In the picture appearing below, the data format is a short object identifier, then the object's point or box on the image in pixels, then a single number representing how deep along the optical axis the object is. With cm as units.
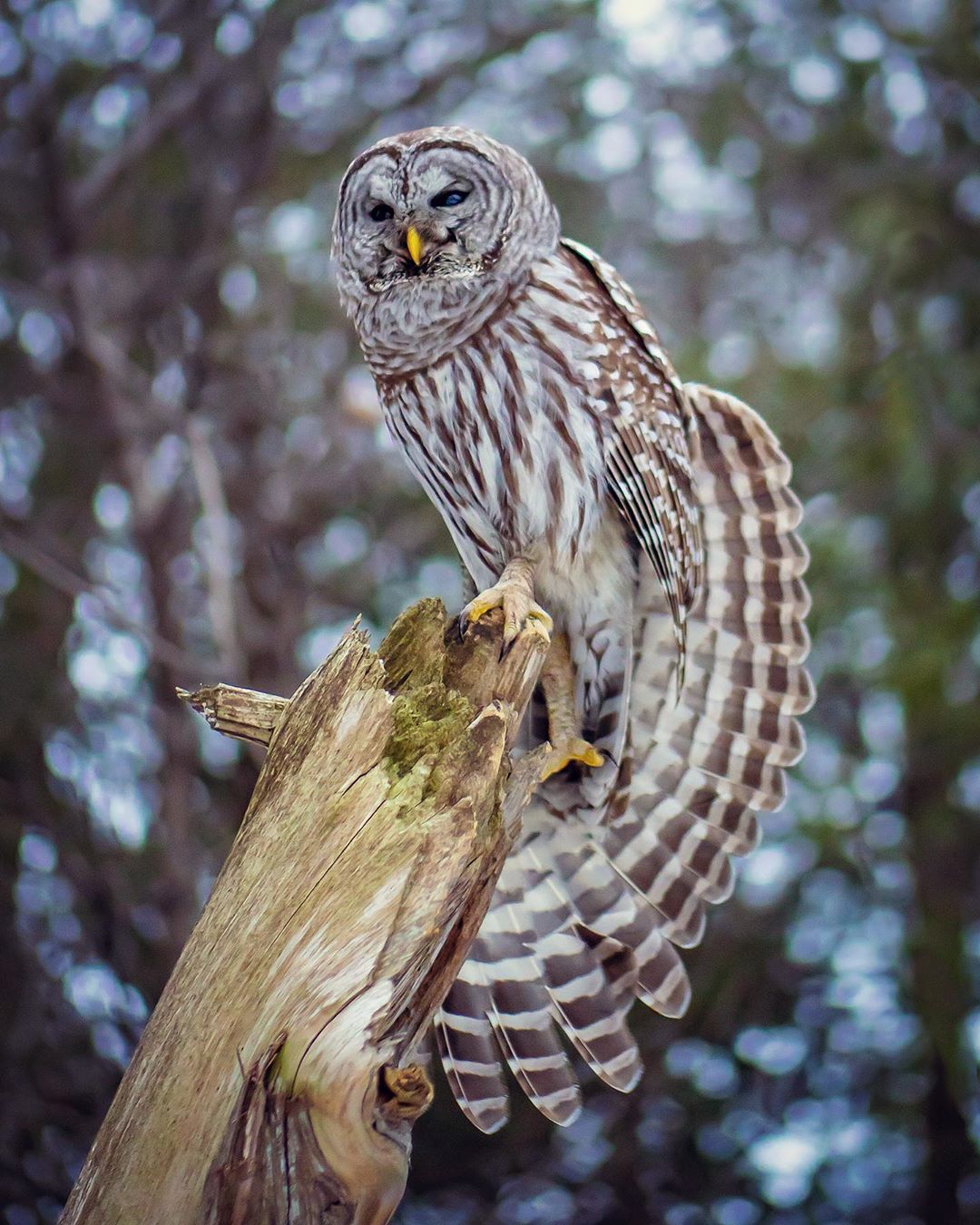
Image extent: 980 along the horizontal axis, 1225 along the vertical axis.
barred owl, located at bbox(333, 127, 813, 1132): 949
